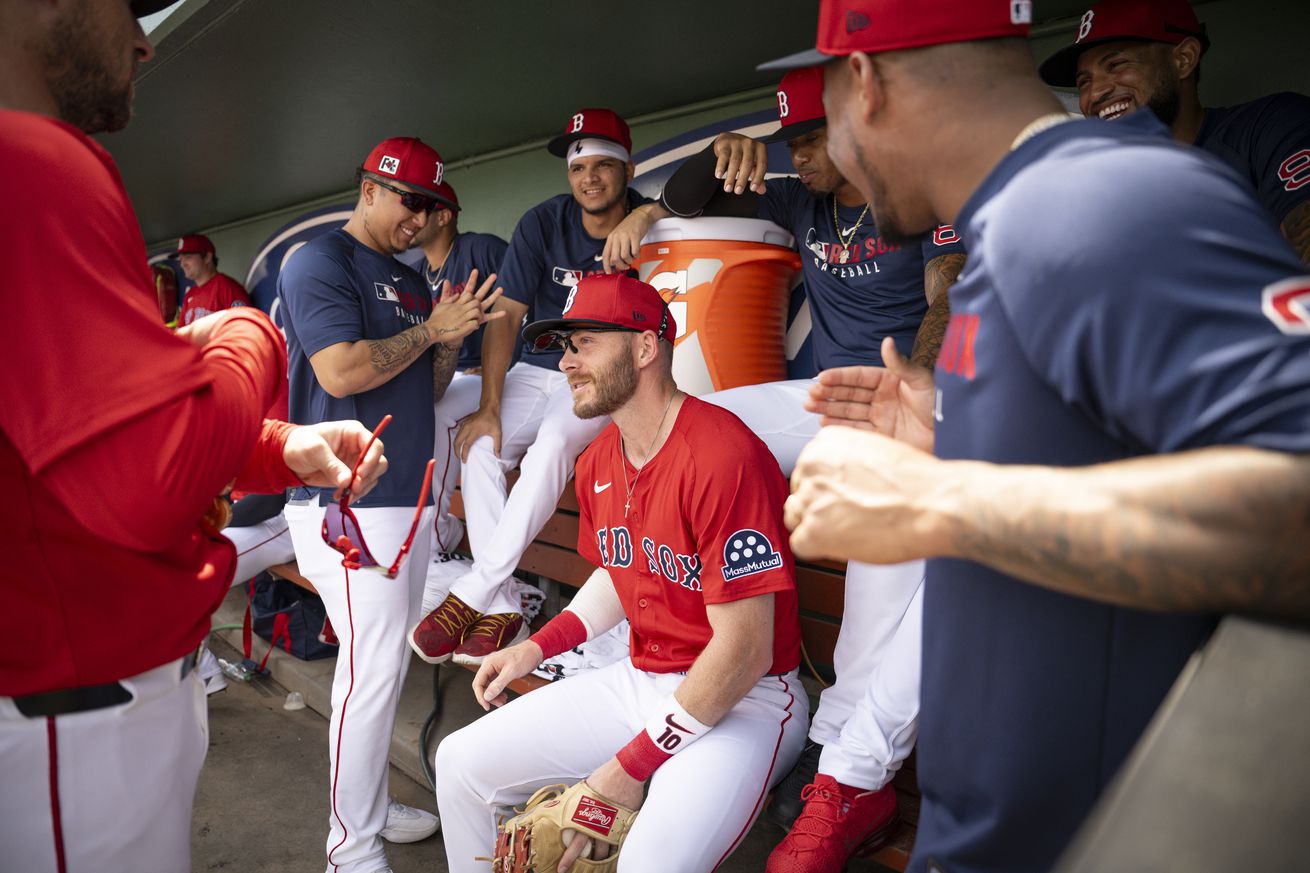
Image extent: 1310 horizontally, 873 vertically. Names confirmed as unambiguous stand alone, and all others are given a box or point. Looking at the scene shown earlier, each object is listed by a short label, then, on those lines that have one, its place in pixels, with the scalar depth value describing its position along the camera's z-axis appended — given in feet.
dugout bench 6.42
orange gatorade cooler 9.53
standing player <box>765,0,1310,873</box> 1.91
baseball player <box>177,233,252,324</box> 23.31
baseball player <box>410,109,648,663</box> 9.77
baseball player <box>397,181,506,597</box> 11.81
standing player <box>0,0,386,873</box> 2.97
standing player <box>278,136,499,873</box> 8.45
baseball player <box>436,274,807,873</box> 6.07
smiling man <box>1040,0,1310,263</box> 6.66
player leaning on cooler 6.04
